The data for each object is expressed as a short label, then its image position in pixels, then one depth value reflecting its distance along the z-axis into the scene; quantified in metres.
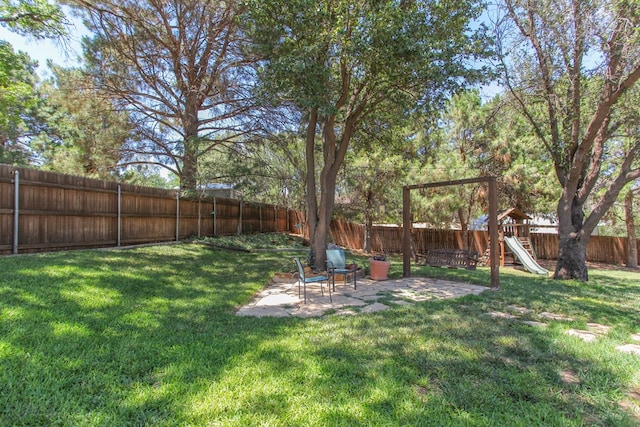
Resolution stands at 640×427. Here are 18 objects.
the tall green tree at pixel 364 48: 5.04
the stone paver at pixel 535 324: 3.63
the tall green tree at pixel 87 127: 9.12
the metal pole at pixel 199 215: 11.27
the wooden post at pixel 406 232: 7.33
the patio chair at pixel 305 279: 4.80
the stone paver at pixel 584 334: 3.22
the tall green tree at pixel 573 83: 5.91
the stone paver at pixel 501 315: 4.01
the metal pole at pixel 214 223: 12.23
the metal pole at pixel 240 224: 14.02
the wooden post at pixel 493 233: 5.95
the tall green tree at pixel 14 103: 7.85
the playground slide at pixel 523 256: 10.62
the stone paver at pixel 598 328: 3.48
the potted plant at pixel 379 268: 6.73
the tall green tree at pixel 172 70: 7.85
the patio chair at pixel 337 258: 6.48
